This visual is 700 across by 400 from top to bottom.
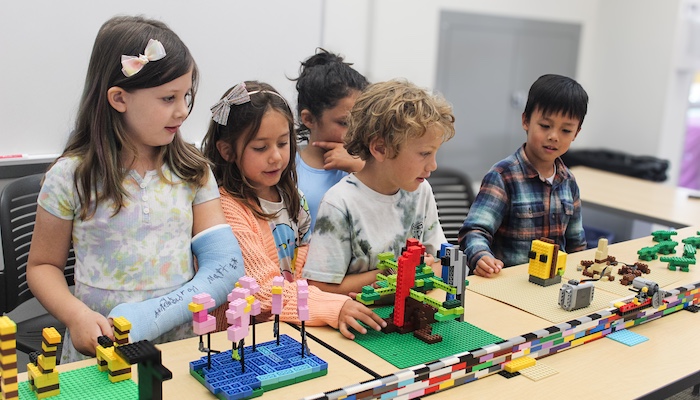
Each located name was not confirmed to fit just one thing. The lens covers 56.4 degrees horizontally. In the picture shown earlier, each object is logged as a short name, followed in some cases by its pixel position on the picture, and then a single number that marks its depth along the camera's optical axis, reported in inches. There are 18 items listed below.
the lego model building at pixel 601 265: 72.2
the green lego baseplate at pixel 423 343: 51.1
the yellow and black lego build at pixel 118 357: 44.6
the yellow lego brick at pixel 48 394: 42.2
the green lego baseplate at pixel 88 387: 42.7
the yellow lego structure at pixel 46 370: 42.0
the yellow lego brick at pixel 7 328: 37.9
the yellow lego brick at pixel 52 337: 41.6
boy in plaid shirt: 79.3
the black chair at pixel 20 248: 73.7
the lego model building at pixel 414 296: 54.4
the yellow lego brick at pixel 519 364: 52.7
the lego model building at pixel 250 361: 44.6
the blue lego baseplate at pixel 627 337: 59.5
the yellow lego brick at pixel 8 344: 38.2
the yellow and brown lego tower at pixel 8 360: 38.1
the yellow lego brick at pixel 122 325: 44.4
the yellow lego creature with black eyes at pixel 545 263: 68.0
